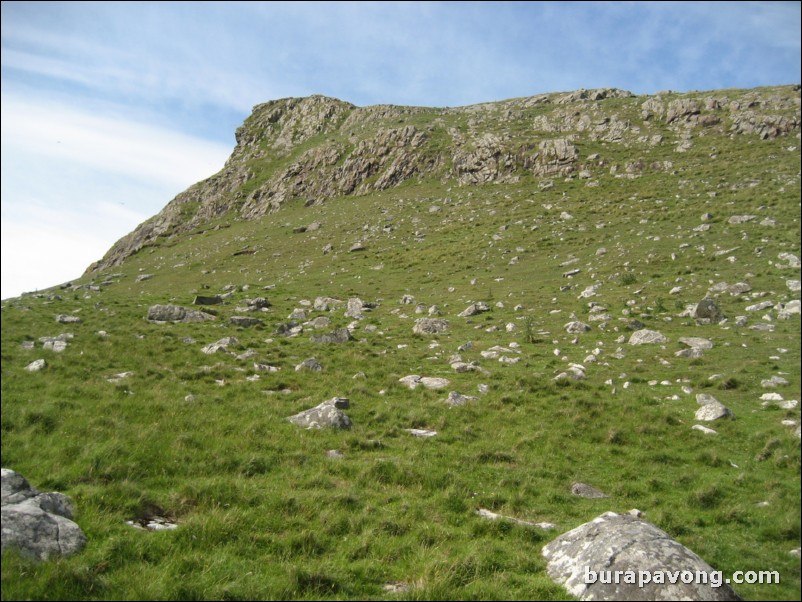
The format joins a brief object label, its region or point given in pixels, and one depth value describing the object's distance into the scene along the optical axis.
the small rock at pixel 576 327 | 23.05
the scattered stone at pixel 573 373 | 17.25
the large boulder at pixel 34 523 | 5.41
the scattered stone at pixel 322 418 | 13.08
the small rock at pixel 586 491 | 10.05
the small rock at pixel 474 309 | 28.19
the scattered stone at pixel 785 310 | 17.70
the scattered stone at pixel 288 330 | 25.77
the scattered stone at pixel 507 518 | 8.59
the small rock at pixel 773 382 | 14.58
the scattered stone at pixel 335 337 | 23.97
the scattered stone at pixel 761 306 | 20.80
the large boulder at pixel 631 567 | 5.50
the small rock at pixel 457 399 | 15.33
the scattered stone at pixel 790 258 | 22.25
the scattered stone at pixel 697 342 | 18.72
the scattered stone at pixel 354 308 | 30.02
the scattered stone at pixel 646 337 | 20.19
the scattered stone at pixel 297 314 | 29.72
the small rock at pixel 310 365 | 18.84
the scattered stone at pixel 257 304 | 32.00
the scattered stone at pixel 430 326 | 25.69
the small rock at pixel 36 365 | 9.98
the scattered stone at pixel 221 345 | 19.69
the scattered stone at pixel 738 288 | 23.30
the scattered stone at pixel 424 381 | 17.41
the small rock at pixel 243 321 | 26.77
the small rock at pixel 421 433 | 13.14
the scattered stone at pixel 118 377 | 13.06
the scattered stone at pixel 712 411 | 13.20
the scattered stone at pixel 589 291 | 28.32
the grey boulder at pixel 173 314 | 24.91
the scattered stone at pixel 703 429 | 12.55
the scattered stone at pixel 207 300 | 32.19
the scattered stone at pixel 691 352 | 18.06
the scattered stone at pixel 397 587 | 6.19
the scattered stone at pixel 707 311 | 21.37
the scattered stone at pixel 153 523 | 7.02
